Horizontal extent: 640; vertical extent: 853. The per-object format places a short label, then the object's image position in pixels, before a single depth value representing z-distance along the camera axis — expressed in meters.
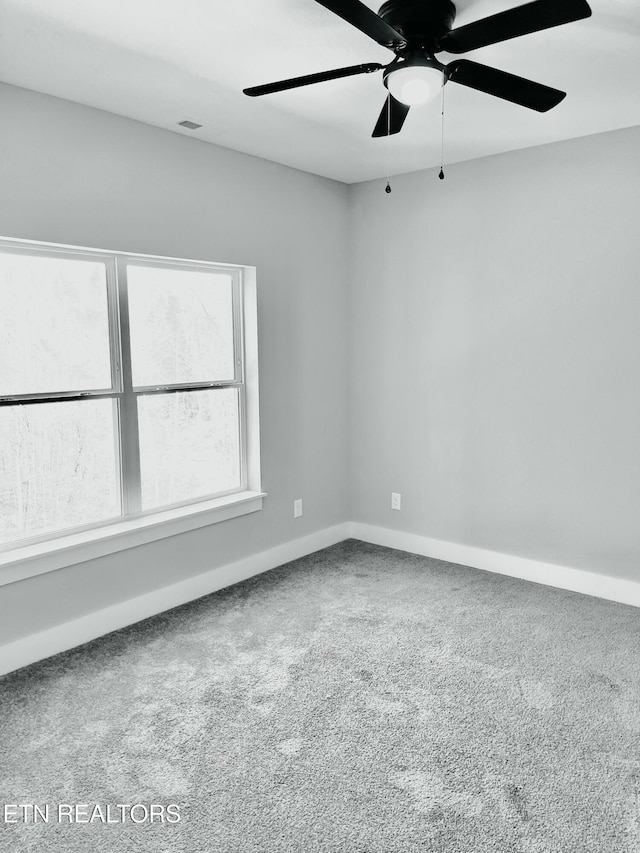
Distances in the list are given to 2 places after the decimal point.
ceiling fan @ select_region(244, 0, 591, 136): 1.72
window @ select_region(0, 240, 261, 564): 2.87
